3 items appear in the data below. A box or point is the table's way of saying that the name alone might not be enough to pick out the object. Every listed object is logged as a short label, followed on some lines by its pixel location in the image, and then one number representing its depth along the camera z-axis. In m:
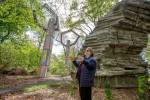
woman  2.90
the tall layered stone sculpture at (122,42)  3.97
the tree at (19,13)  6.41
